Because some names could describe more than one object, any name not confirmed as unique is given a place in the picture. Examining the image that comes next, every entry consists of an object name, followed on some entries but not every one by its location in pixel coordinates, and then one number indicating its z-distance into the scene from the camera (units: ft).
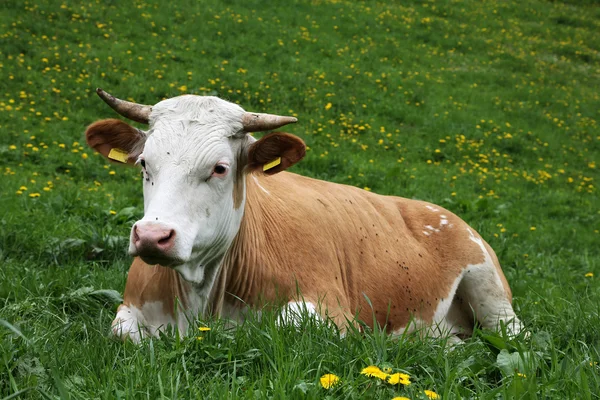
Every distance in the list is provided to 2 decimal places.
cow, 12.35
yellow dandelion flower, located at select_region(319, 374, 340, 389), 9.16
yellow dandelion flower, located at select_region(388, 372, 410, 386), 8.98
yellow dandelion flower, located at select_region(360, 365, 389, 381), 9.14
